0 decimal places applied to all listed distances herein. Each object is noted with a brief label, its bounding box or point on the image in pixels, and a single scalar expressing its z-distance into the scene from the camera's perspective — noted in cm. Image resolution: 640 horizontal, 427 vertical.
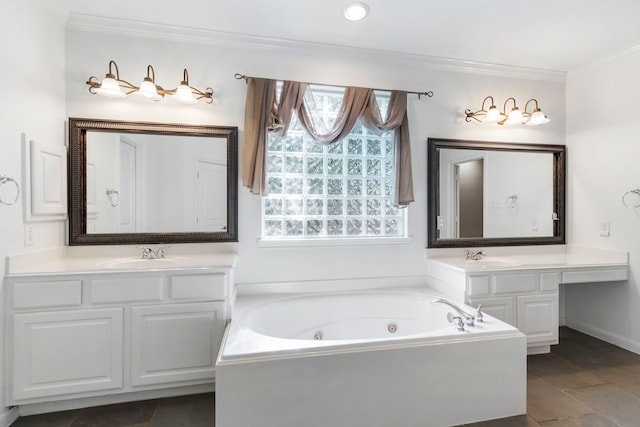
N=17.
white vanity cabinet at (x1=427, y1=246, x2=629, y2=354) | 257
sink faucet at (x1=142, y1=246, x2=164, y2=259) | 246
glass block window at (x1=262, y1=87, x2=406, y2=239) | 284
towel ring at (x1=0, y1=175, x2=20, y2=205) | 182
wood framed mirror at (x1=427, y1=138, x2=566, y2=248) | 304
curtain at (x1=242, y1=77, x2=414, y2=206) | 258
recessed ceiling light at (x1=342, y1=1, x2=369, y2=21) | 218
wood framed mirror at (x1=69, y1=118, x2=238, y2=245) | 246
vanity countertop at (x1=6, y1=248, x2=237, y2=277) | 197
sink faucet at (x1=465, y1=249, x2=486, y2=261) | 299
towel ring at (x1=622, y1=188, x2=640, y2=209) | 274
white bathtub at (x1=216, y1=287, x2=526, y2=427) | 166
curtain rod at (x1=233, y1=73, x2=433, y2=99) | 265
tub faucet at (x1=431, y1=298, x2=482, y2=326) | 204
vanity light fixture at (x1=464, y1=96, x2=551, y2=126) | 301
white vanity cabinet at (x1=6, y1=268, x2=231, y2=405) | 192
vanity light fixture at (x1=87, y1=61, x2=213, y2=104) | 235
